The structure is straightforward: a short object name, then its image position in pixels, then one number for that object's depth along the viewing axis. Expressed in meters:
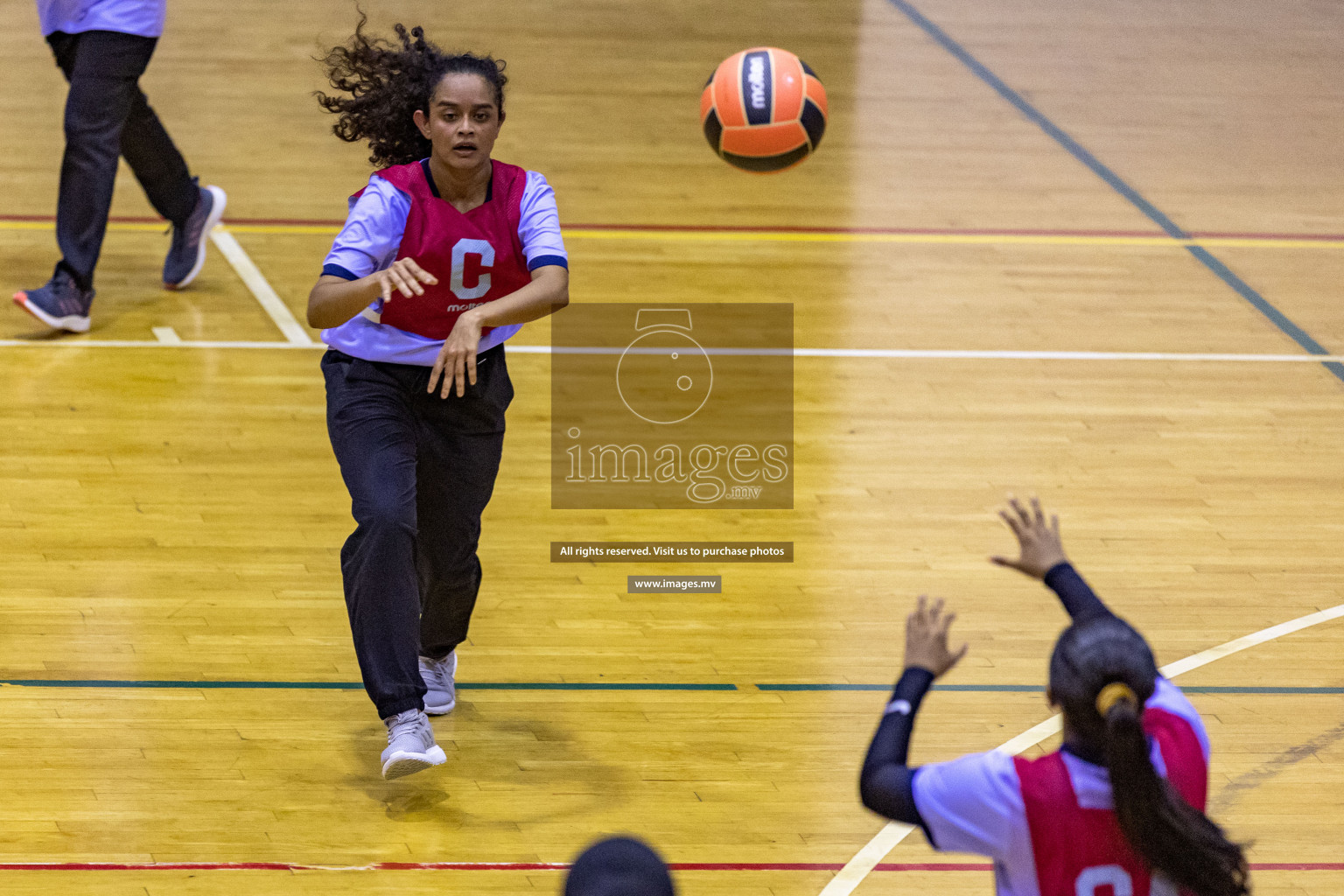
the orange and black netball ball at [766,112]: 11.77
